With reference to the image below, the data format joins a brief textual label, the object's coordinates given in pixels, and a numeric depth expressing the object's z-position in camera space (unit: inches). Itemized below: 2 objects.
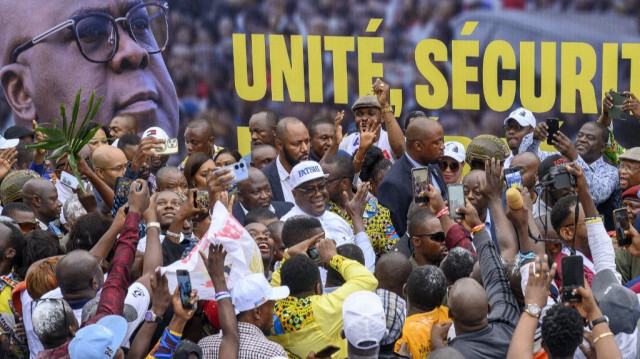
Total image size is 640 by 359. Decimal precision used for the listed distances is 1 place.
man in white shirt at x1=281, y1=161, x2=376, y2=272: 577.6
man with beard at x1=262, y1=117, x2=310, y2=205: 677.3
